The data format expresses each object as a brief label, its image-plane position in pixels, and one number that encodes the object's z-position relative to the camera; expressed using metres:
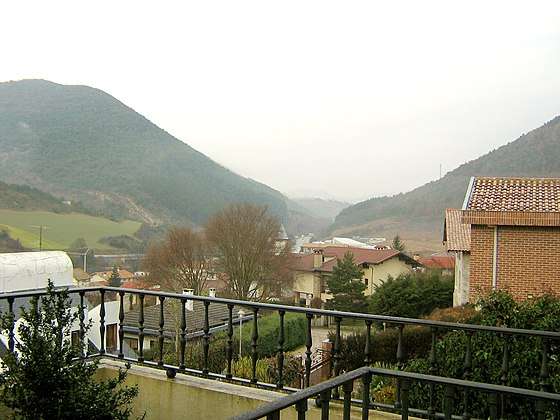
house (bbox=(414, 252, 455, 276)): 34.92
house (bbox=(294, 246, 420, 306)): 38.19
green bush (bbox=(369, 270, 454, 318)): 24.20
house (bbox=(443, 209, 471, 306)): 19.23
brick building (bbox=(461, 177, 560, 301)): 14.39
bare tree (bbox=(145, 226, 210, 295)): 29.77
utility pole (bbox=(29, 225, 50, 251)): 32.90
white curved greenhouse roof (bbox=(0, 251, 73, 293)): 11.82
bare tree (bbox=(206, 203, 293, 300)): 29.55
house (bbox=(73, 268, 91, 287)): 29.19
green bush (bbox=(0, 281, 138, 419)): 3.17
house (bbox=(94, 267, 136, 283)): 33.28
